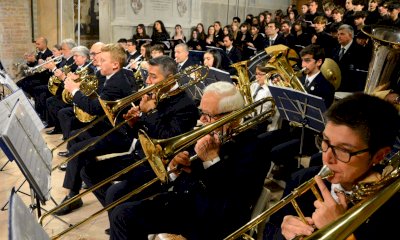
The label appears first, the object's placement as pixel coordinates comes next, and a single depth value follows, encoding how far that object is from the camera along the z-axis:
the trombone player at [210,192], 2.39
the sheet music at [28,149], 2.30
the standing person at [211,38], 10.27
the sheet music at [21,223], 1.29
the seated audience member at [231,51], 8.64
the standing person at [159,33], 10.35
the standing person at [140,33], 9.87
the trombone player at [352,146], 1.55
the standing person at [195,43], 10.14
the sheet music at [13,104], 2.53
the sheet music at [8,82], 5.05
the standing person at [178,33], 10.46
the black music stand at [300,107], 3.32
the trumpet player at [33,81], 7.65
